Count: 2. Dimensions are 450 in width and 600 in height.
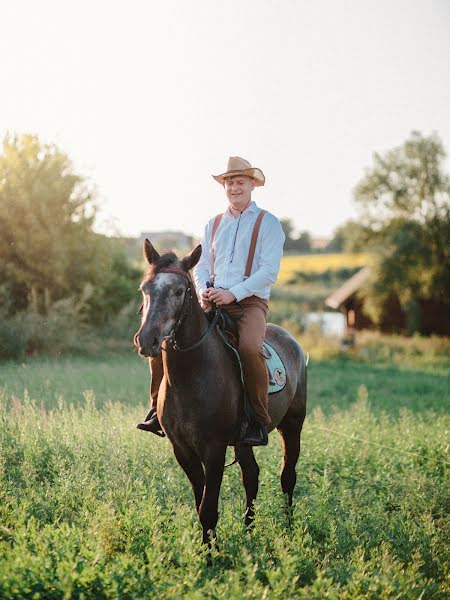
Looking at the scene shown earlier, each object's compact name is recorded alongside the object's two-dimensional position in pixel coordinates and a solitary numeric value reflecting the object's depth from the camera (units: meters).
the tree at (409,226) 32.81
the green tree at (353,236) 36.19
